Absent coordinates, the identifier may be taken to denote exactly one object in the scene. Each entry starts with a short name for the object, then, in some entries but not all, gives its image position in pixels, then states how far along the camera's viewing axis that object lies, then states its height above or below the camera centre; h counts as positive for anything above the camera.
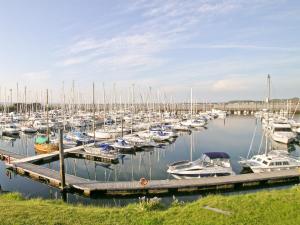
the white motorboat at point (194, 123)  55.36 -4.79
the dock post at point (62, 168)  17.63 -4.96
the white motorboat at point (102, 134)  39.30 -5.23
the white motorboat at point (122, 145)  31.17 -5.67
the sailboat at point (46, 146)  29.63 -5.48
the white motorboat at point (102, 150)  27.42 -5.75
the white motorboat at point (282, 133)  36.75 -5.00
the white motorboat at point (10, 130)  45.03 -5.00
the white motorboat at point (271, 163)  21.51 -5.80
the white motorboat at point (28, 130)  46.04 -5.13
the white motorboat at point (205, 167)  20.00 -5.78
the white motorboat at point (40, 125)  47.40 -4.40
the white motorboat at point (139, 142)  32.75 -5.55
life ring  16.80 -5.79
